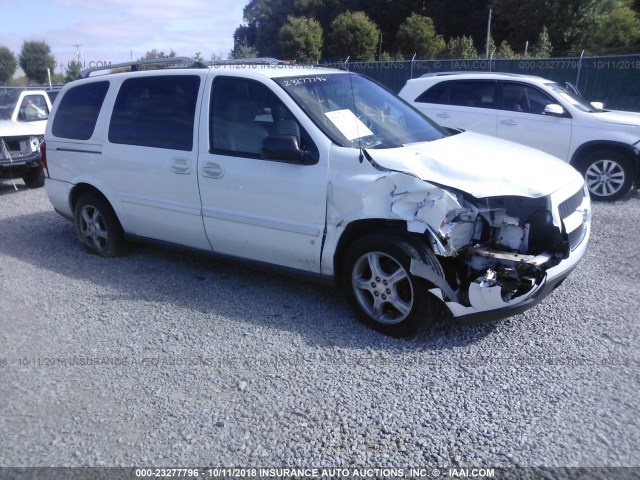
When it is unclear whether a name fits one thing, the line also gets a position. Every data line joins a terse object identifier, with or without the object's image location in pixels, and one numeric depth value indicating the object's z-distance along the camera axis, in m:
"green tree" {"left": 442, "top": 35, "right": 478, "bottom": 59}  27.45
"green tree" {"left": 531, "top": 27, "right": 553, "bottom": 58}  25.09
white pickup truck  9.41
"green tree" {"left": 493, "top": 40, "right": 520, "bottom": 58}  26.23
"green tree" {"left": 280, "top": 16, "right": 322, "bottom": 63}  34.16
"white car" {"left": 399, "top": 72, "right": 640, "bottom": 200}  7.91
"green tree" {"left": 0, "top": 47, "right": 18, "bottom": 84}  49.38
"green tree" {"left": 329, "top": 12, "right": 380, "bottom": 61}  34.97
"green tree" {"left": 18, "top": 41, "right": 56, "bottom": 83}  46.53
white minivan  3.73
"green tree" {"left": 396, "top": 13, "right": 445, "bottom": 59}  36.22
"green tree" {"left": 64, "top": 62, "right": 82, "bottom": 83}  34.30
